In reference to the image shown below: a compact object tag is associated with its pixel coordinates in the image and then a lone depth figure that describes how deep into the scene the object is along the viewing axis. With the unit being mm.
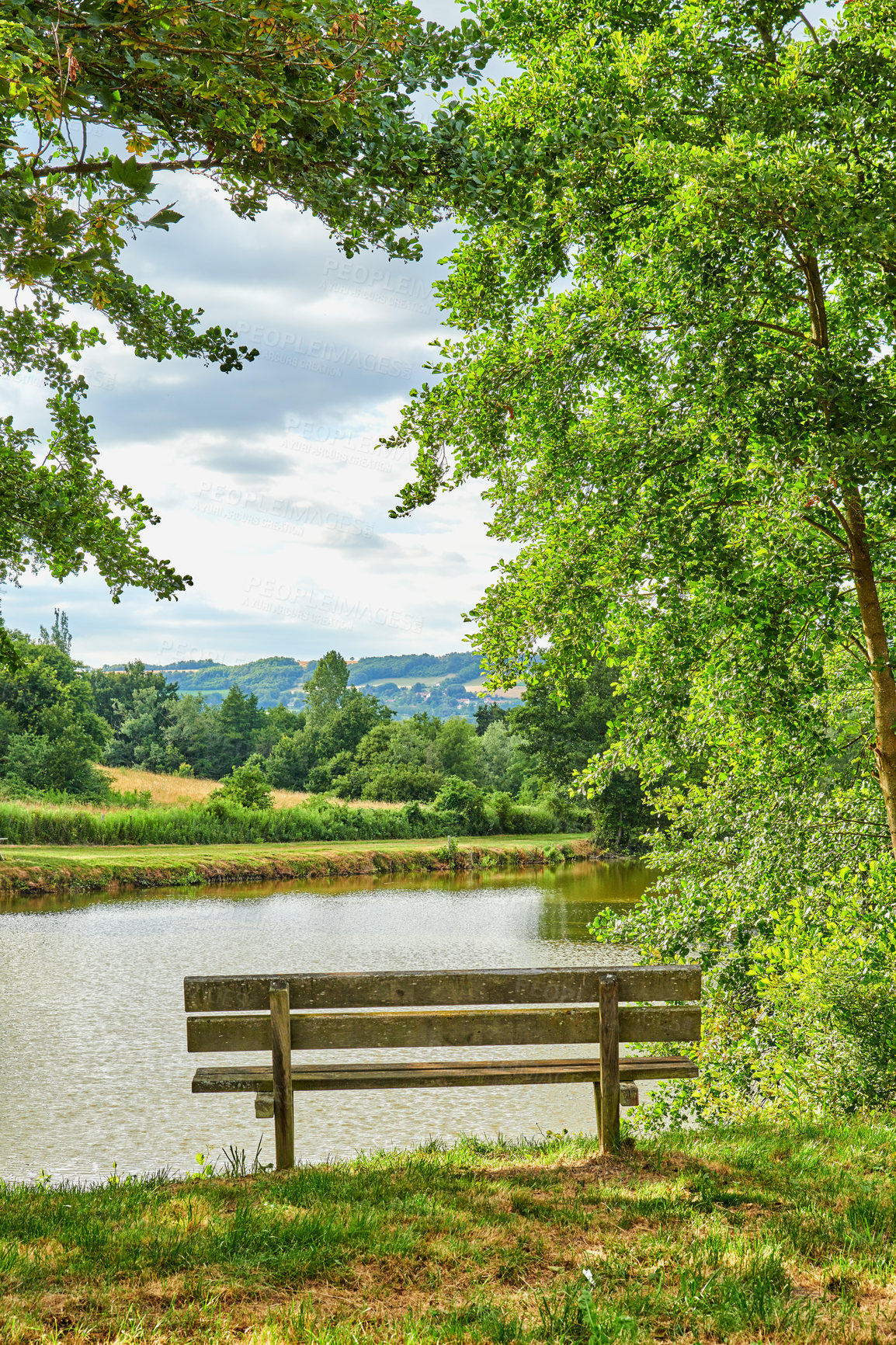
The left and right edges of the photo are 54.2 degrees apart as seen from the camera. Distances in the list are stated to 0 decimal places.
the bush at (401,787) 59219
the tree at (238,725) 79875
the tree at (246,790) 45000
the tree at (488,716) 93206
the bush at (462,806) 52062
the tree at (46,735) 48469
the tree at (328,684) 95312
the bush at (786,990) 6871
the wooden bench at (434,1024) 4863
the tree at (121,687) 82875
